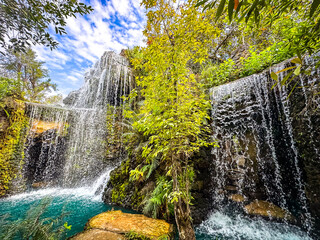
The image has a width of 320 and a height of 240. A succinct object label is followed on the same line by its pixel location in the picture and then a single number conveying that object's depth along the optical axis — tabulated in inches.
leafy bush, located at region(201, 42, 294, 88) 192.4
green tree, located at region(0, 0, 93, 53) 87.0
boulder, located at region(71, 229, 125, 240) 106.2
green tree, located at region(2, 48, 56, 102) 515.5
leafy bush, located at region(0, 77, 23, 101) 282.6
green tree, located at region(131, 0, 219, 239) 103.6
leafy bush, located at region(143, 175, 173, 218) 148.8
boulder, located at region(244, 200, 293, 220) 160.1
